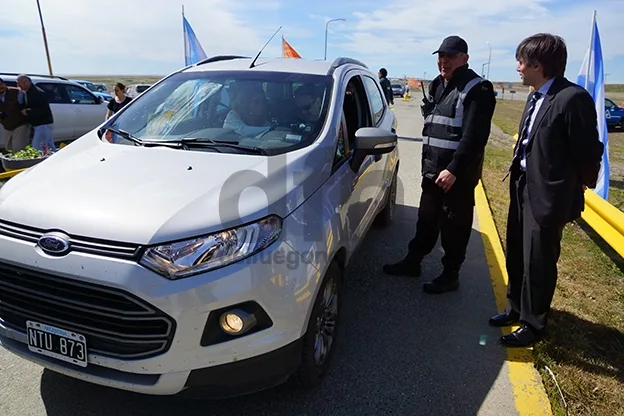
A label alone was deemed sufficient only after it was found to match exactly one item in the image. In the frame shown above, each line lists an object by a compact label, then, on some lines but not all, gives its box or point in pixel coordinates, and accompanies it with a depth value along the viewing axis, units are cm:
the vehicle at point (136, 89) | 1552
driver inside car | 296
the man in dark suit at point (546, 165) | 258
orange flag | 1437
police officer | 322
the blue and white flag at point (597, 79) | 630
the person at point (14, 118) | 755
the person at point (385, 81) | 1165
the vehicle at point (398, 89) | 4228
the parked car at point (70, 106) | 1039
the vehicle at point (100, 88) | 2495
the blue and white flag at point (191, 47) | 1213
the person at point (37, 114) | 759
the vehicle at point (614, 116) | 1841
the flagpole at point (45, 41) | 2146
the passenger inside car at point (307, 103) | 300
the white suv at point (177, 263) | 190
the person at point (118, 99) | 820
